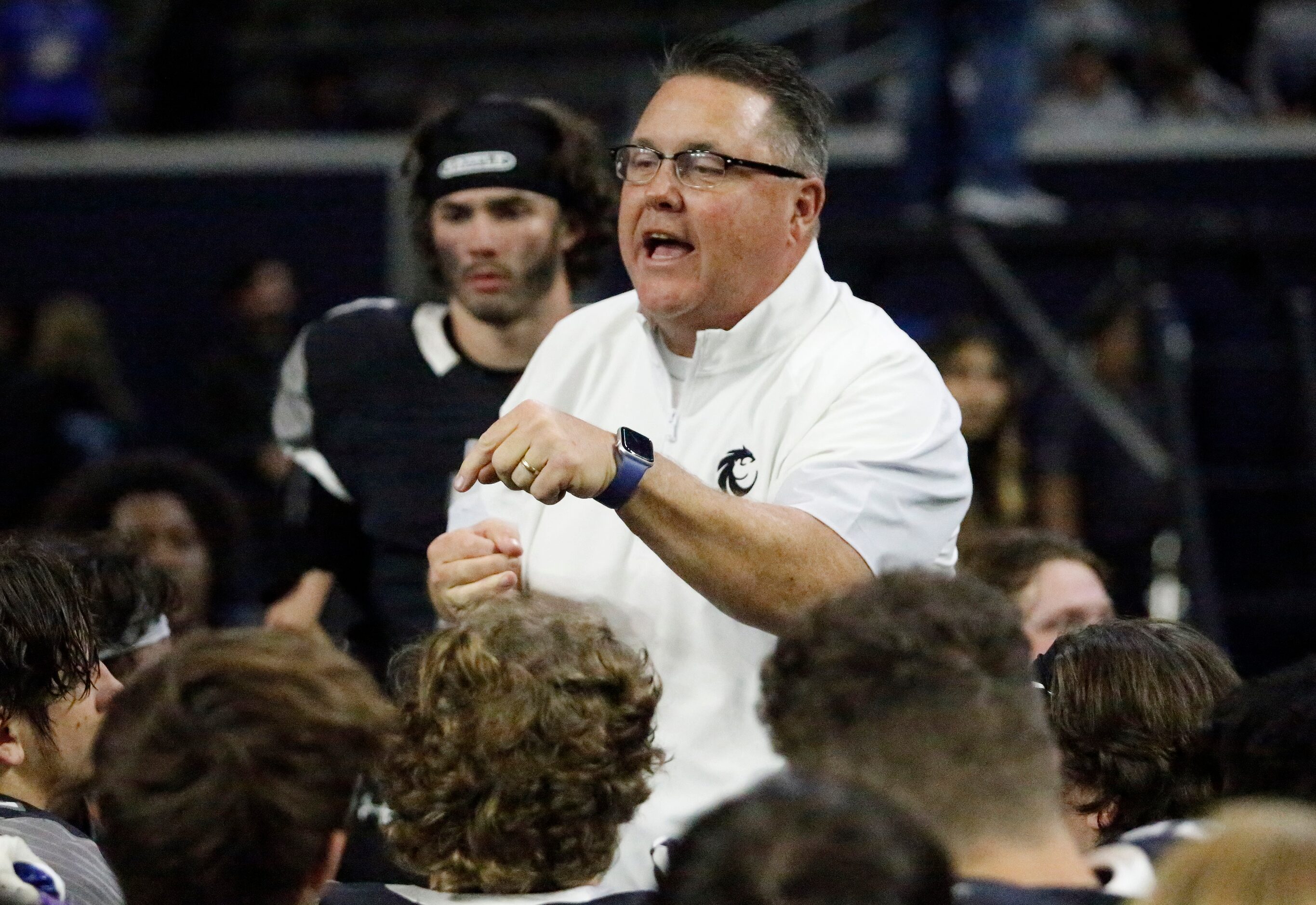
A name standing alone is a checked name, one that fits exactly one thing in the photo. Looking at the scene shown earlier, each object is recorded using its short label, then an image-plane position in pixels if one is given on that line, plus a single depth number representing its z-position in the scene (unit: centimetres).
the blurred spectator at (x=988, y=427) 1177
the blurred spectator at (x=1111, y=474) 1363
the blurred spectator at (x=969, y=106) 1402
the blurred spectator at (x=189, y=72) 2131
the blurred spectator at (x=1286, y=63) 1945
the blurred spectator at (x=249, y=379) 1727
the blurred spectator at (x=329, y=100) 2130
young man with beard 806
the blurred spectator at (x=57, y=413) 1544
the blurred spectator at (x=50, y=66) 1962
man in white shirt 531
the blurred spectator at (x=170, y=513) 1048
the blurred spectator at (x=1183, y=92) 1970
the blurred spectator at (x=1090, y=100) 1928
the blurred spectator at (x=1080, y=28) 2052
